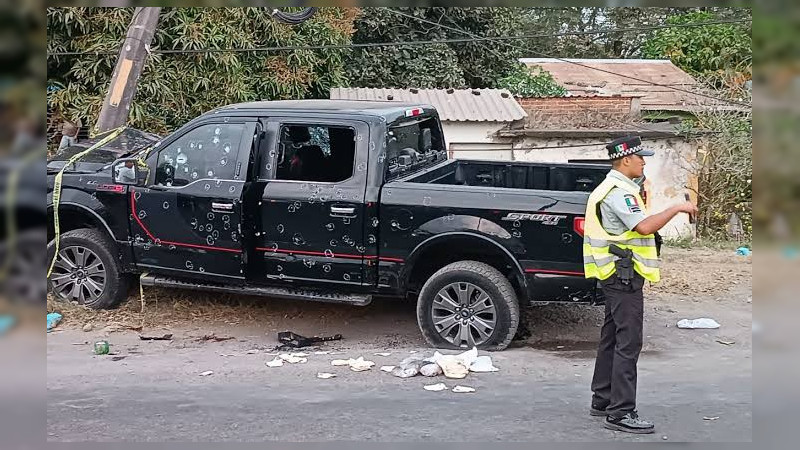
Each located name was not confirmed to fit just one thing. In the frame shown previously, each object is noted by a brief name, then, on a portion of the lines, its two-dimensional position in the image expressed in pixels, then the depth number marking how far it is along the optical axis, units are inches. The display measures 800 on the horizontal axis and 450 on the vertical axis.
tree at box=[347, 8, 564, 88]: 677.3
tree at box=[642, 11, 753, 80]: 740.6
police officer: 171.5
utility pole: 313.0
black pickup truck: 232.5
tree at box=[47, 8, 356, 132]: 450.6
